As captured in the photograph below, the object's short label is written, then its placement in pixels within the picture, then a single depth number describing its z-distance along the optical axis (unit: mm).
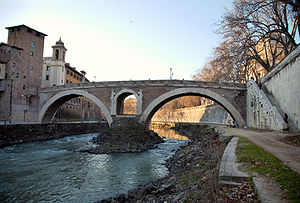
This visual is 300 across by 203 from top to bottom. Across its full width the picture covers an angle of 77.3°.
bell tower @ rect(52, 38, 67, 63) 37156
